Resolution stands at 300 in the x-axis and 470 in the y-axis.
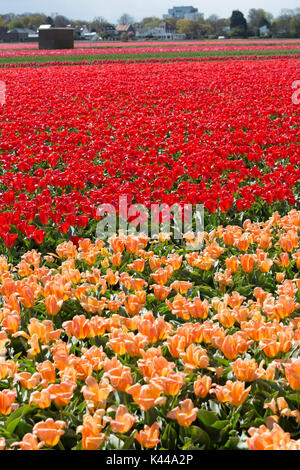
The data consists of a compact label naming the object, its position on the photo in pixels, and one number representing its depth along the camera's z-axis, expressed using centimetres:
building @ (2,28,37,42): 8681
